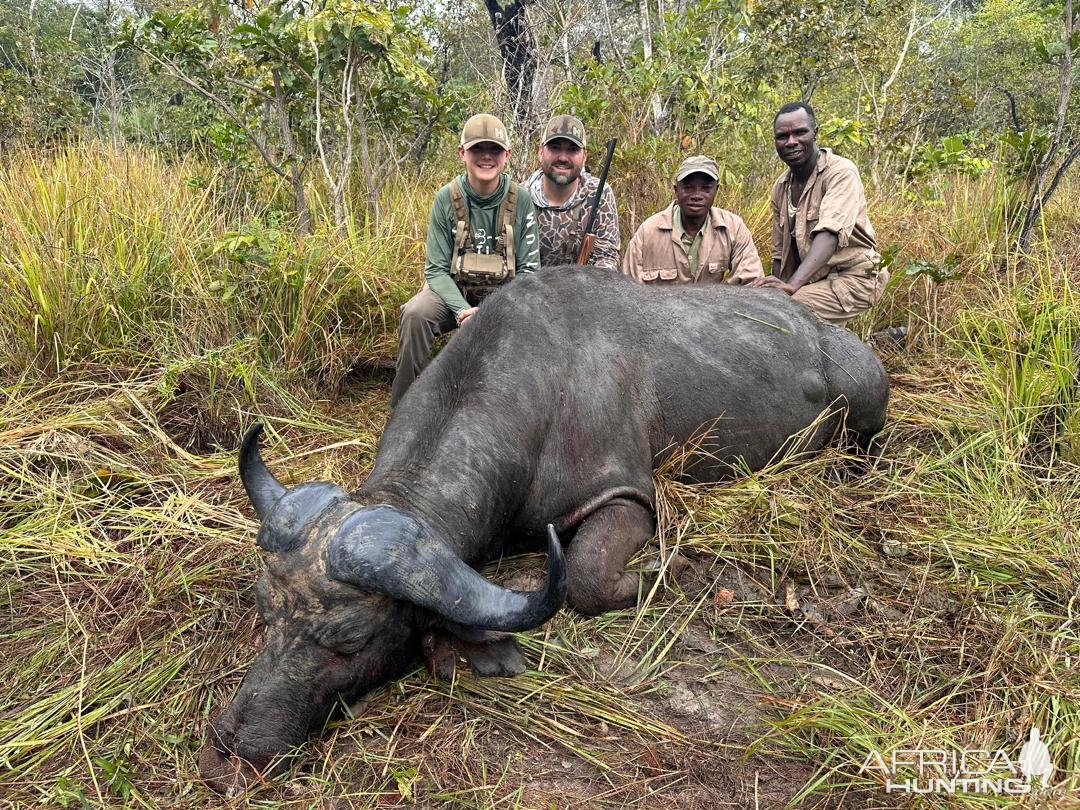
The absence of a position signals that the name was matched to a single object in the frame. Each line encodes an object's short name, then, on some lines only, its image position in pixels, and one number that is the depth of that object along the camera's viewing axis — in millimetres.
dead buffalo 2617
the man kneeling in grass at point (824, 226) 5816
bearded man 6066
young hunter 5164
